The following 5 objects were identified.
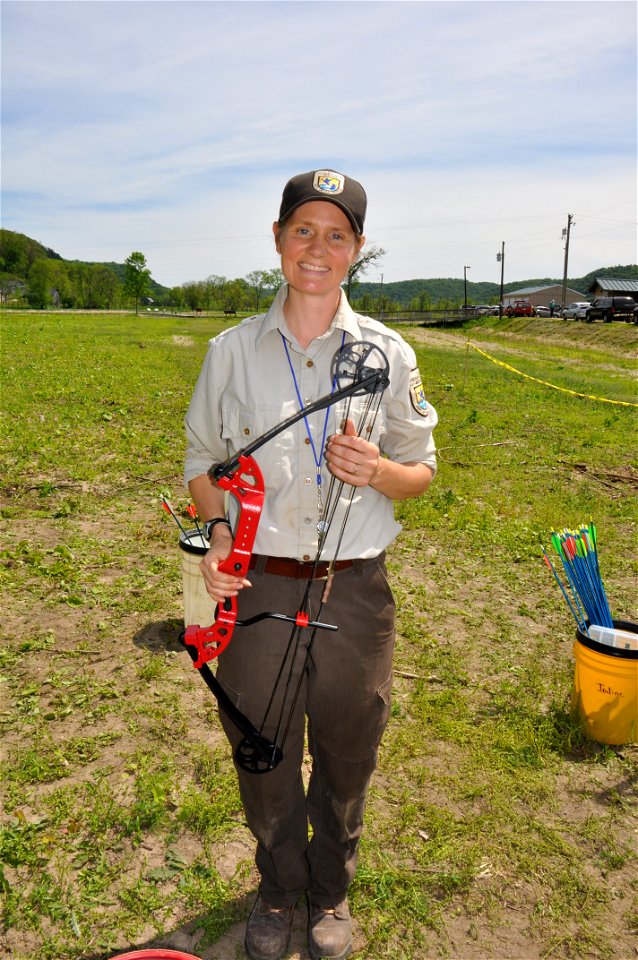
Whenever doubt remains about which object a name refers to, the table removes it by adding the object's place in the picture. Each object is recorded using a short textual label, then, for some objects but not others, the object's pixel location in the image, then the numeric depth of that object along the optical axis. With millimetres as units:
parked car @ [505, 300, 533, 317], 75750
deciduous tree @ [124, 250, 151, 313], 107812
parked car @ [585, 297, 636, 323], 50594
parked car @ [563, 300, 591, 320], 58175
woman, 2672
